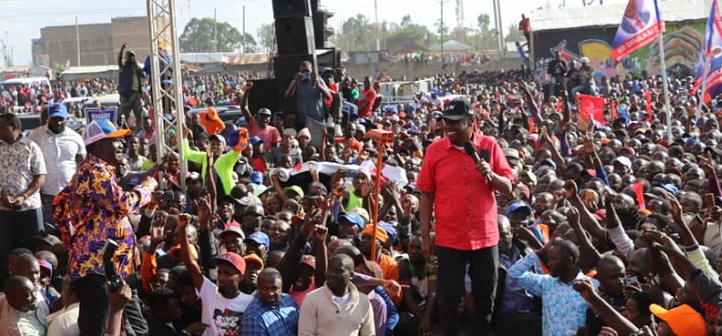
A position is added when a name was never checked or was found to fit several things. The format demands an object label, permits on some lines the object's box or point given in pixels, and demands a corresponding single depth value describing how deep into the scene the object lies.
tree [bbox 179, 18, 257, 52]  123.12
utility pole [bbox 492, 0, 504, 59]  53.22
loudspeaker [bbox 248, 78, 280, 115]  14.57
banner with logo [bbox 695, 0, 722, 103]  14.66
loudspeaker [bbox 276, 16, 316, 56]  14.90
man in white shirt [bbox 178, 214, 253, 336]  6.06
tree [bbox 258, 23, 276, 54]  122.64
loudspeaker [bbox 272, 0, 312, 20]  14.98
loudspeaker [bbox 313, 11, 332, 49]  17.45
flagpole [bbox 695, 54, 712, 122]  14.62
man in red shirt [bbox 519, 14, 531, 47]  39.84
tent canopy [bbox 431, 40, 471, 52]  86.62
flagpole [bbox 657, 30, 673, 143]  13.23
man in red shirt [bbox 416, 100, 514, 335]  5.51
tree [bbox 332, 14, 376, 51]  144.88
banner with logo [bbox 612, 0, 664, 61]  14.39
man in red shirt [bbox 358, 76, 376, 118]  18.34
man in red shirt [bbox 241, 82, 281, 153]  12.33
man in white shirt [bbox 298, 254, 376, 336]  5.65
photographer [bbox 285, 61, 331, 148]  13.70
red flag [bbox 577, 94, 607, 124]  15.08
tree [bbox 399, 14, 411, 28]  146.75
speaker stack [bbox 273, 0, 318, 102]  14.89
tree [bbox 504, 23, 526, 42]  138.12
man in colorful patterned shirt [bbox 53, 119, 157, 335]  5.29
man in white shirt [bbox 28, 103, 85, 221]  7.90
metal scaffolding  9.75
